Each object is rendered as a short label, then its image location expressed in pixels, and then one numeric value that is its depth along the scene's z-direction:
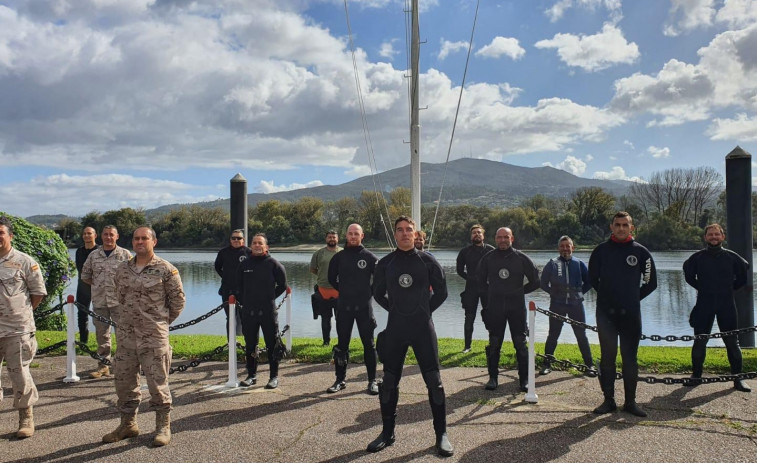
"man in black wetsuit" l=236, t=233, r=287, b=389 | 6.67
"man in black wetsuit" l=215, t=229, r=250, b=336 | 8.07
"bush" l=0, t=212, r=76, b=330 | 10.64
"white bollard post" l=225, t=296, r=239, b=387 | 6.61
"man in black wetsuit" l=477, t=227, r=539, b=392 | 6.57
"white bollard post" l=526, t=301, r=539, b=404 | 5.95
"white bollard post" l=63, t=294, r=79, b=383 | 6.96
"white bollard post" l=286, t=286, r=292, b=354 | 8.57
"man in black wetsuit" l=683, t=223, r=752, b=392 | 6.64
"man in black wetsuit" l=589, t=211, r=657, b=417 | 5.59
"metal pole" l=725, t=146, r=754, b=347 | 8.84
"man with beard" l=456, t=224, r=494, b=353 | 8.64
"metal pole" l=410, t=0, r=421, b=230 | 11.04
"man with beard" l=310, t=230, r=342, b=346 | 9.36
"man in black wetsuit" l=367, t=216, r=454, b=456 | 4.52
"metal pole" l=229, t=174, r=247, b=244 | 11.24
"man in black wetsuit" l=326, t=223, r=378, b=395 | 6.37
